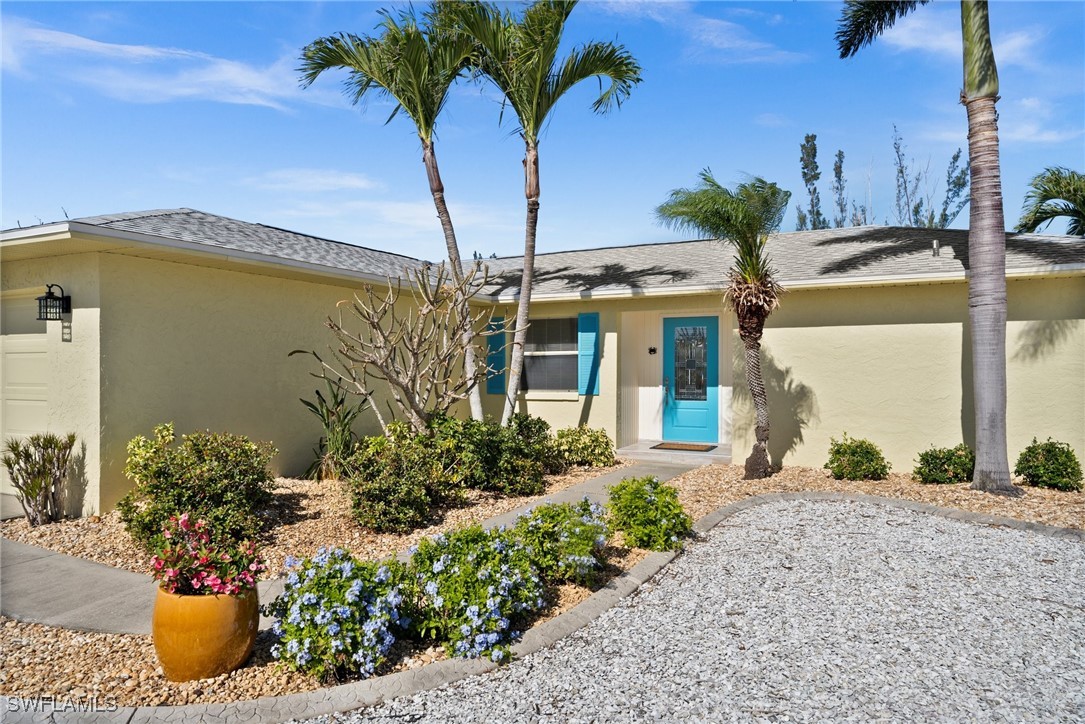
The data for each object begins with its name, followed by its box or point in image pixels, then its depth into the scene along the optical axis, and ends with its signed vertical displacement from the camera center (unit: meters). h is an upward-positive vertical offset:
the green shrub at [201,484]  5.70 -1.07
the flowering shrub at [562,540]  4.63 -1.26
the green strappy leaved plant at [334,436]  8.16 -0.85
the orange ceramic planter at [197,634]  3.37 -1.40
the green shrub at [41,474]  6.70 -1.09
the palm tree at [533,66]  8.84 +4.40
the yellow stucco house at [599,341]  7.06 +0.41
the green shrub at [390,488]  6.10 -1.15
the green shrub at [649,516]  5.53 -1.28
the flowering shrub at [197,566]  3.45 -1.07
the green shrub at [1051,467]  7.54 -1.16
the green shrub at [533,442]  8.19 -0.96
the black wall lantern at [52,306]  6.97 +0.71
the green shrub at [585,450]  9.59 -1.20
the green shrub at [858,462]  8.41 -1.22
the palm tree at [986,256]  7.48 +1.34
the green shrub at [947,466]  8.06 -1.22
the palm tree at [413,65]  9.27 +4.56
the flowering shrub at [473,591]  3.70 -1.34
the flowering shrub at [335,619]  3.38 -1.35
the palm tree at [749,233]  8.13 +1.78
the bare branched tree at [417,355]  7.28 +0.19
